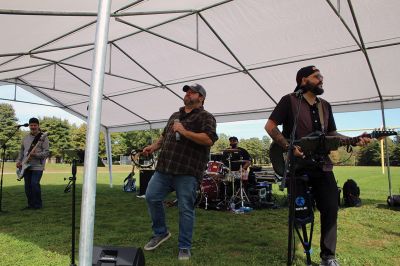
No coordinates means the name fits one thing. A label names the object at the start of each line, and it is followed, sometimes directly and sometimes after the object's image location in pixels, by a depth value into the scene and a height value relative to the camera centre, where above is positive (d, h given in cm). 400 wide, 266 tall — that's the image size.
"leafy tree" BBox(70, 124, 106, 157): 6566 +558
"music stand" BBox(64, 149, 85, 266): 339 +4
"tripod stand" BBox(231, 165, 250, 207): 824 -81
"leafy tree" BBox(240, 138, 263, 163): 8094 +448
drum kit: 837 -64
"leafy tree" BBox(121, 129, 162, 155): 7256 +537
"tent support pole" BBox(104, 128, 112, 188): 1309 +68
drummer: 843 +16
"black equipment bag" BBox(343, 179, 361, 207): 824 -81
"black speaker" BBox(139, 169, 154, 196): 1070 -54
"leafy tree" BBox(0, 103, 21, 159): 5728 +743
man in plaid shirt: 376 -2
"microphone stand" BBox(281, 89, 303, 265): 238 -11
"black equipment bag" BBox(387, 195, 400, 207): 783 -91
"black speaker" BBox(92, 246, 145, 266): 220 -63
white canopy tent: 533 +234
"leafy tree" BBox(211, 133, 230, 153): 7581 +449
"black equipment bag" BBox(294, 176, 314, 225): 311 -39
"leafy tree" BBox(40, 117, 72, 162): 6606 +618
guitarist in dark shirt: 308 +30
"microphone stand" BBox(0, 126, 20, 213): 756 +38
